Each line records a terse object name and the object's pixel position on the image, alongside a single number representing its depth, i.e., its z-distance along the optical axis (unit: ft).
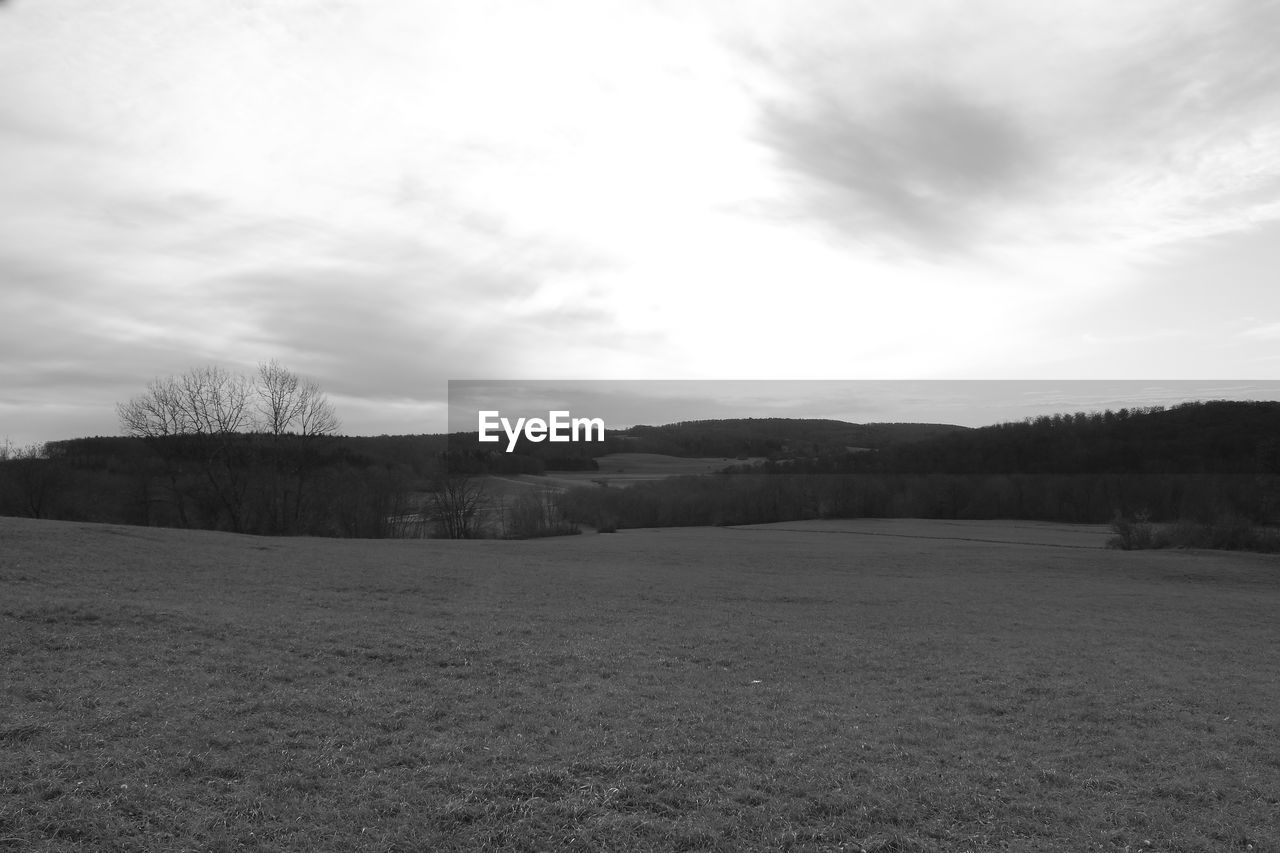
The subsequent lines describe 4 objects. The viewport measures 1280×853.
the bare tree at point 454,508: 264.93
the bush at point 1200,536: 179.42
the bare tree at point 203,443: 193.18
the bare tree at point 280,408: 205.87
